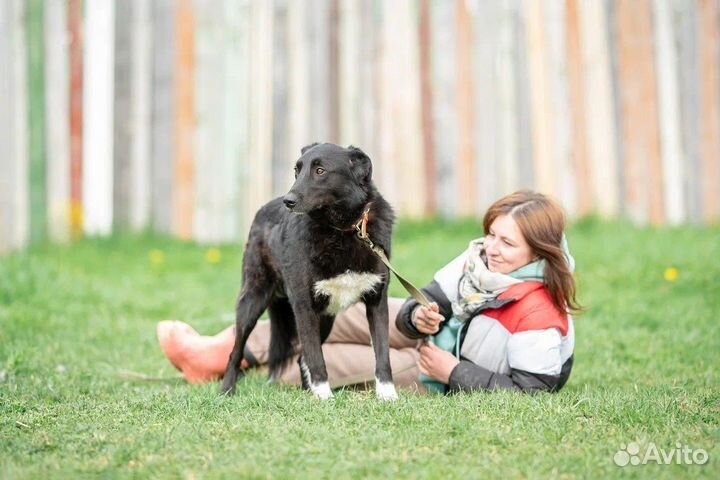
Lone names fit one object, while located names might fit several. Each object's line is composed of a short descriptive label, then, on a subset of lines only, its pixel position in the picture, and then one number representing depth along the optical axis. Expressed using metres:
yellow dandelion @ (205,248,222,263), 14.70
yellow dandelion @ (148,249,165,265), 14.70
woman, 7.37
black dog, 7.34
